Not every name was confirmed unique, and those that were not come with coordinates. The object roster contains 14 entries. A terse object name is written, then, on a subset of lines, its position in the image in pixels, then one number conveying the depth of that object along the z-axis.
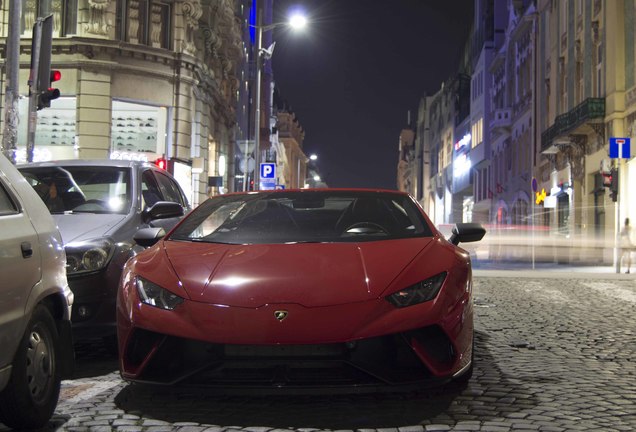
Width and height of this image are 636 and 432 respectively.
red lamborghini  3.85
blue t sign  20.91
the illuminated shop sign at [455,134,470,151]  73.19
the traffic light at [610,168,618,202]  20.67
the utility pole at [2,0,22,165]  12.72
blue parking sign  33.47
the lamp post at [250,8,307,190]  28.84
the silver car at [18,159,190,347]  5.56
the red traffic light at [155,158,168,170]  26.19
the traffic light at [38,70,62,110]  13.03
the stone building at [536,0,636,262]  26.92
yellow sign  37.25
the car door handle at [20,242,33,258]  3.68
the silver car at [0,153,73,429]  3.48
